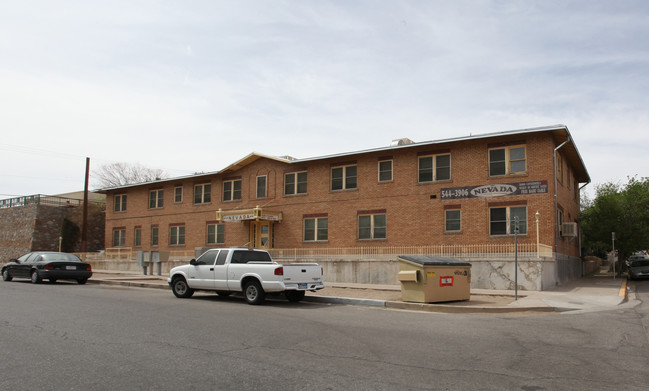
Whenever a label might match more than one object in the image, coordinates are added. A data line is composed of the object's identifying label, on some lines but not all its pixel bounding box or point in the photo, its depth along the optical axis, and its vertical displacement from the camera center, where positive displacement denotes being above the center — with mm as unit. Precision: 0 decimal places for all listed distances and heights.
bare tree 65062 +7982
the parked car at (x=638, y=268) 28672 -1254
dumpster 14625 -976
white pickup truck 14703 -968
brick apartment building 23809 +2512
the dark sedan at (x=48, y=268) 21000 -1095
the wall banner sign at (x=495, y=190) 23394 +2543
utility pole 40253 +2766
